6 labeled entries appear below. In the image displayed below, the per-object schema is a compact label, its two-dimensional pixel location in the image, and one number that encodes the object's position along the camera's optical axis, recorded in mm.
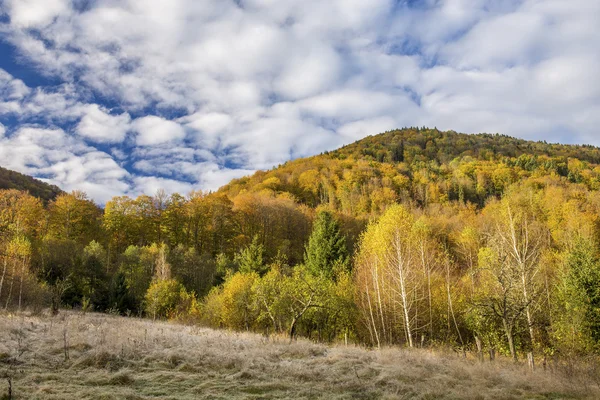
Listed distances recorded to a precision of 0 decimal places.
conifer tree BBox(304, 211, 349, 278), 38906
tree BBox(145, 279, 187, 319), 38409
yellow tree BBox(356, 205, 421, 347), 27577
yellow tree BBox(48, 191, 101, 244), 58062
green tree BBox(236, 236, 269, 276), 41906
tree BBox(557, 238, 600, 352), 22625
